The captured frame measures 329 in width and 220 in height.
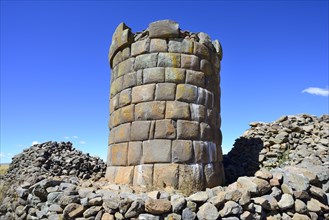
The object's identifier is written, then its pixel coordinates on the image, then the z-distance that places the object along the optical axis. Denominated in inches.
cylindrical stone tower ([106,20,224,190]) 207.9
